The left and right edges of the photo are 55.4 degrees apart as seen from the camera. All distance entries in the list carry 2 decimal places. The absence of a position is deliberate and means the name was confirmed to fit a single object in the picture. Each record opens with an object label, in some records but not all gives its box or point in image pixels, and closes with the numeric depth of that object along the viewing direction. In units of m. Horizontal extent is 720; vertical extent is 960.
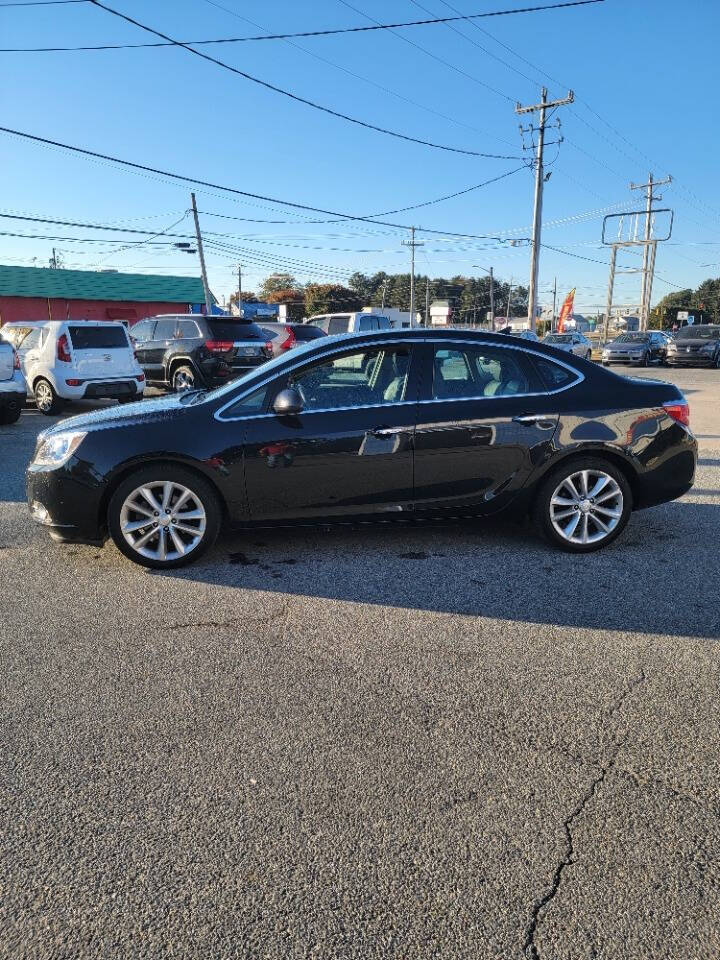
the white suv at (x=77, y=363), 12.20
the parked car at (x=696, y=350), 27.22
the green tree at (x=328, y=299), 111.31
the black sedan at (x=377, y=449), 4.62
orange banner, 49.22
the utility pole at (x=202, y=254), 37.66
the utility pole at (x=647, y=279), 51.47
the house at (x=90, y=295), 40.00
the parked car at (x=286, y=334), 18.41
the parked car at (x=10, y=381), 10.84
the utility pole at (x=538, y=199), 29.42
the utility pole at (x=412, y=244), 61.44
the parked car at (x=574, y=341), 29.89
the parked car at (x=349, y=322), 20.41
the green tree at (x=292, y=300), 115.11
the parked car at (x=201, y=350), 14.86
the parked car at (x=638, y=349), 29.72
